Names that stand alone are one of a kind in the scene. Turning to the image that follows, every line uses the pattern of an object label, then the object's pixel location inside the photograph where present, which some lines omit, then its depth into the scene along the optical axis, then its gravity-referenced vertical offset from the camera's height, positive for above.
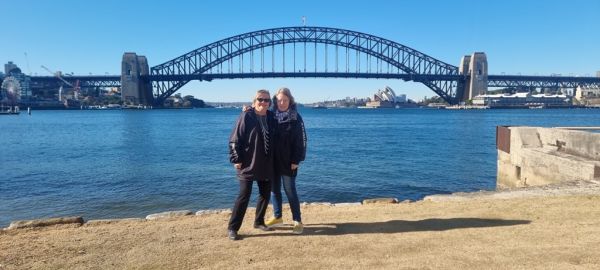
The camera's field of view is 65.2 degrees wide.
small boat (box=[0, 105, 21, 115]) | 90.22 -0.99
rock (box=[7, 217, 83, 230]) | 5.17 -1.30
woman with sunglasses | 4.33 -0.40
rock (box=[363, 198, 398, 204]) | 6.52 -1.34
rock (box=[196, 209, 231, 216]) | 5.79 -1.33
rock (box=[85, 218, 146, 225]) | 5.26 -1.31
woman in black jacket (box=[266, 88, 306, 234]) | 4.43 -0.37
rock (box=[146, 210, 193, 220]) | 5.54 -1.32
